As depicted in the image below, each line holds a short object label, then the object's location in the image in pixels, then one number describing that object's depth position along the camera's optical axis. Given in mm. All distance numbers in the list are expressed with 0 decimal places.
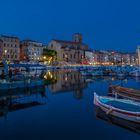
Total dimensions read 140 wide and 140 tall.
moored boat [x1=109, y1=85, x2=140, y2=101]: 14880
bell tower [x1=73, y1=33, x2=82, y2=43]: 97997
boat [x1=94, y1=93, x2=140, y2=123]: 10219
